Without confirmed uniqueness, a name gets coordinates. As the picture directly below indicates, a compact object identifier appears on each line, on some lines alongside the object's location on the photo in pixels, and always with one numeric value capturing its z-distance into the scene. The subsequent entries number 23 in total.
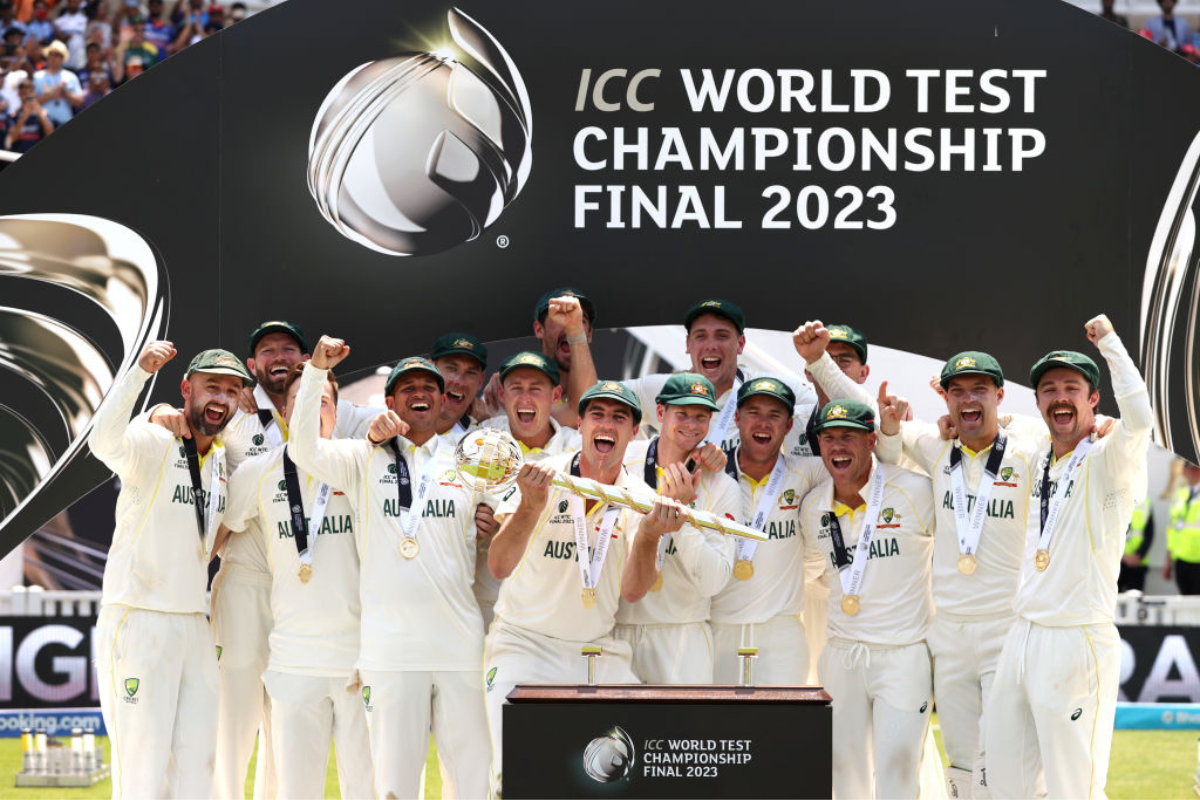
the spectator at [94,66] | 27.66
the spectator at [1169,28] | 27.91
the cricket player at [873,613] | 14.09
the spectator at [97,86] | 26.89
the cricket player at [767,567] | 14.41
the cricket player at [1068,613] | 13.41
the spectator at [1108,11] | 27.69
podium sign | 10.25
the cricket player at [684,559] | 13.64
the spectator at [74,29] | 28.95
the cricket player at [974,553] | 14.17
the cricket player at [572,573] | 13.41
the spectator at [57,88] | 26.33
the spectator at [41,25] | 28.97
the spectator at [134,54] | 27.09
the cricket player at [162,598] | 13.94
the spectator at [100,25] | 28.31
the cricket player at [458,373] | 15.27
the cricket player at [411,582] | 13.81
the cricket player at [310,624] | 14.29
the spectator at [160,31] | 28.76
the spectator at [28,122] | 24.67
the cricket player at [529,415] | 14.22
